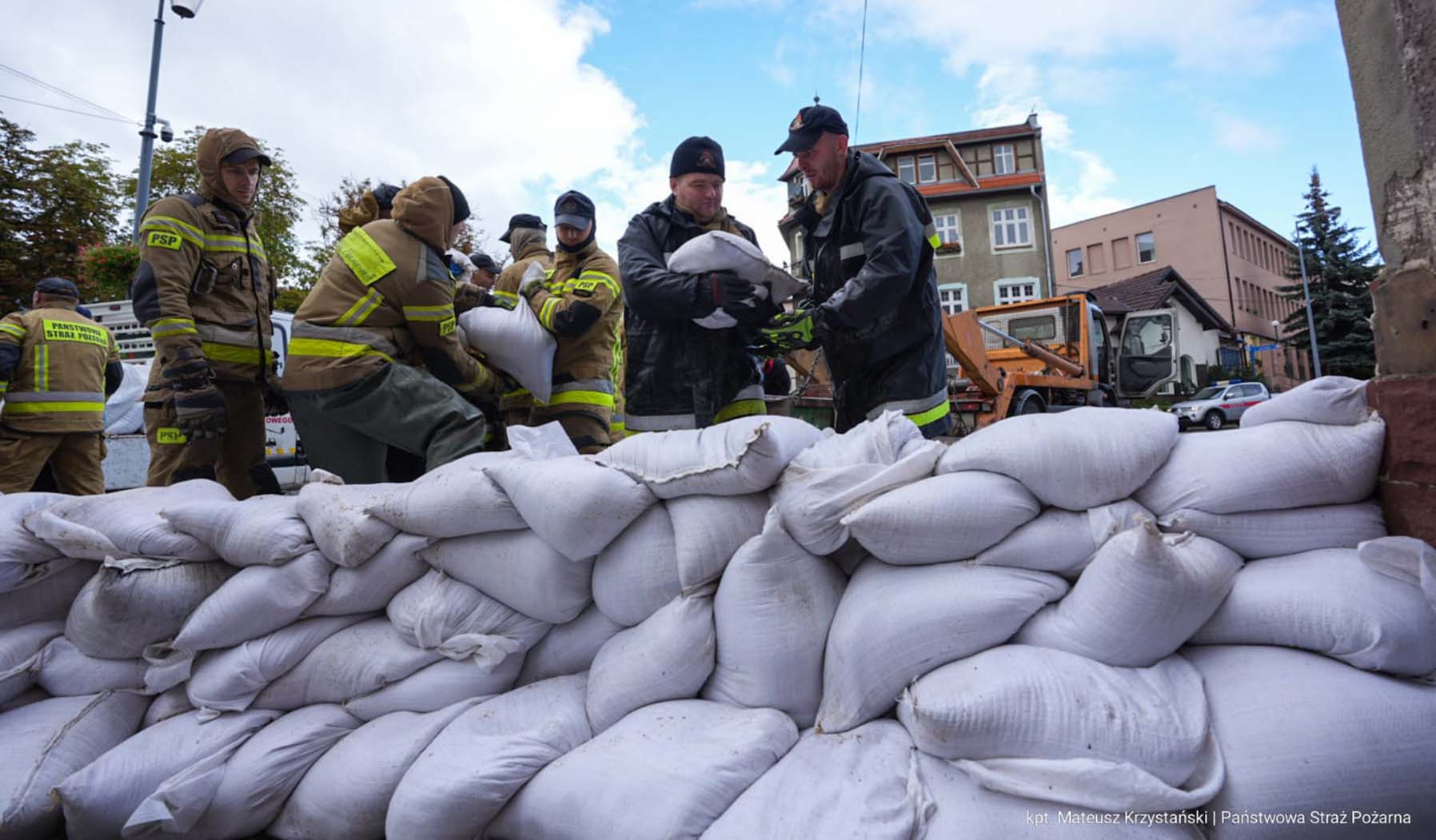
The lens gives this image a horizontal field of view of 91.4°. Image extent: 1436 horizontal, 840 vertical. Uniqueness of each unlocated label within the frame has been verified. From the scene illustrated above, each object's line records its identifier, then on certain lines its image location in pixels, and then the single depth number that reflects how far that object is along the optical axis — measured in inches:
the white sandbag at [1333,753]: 36.3
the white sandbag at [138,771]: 53.2
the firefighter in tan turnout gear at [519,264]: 120.0
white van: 213.0
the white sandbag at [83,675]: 62.3
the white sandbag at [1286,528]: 43.8
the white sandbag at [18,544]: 62.0
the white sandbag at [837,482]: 48.2
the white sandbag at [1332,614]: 38.1
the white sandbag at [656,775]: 42.4
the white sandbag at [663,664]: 50.2
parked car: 649.0
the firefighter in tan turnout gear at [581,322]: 109.5
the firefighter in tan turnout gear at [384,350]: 90.4
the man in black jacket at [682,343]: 104.0
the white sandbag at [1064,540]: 44.5
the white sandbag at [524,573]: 55.6
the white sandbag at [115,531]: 60.7
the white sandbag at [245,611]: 58.3
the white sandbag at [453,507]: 56.9
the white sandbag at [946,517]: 45.4
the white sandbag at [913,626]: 43.8
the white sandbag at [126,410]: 228.1
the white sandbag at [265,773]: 53.5
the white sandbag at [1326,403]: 45.3
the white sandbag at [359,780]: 51.1
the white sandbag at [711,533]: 51.3
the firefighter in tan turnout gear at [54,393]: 150.9
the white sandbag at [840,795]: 38.8
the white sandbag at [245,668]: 58.2
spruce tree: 885.2
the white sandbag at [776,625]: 47.8
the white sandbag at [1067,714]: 37.6
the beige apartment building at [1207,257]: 1216.8
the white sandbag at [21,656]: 61.2
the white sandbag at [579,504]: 52.2
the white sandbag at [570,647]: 57.9
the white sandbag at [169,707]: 60.6
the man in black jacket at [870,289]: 87.7
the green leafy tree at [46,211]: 449.4
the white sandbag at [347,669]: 58.0
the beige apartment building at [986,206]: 980.6
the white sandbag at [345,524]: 58.3
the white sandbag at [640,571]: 53.2
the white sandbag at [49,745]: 53.3
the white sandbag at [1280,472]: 43.2
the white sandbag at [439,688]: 56.4
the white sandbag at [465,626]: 56.2
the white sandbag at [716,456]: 51.1
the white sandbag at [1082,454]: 45.1
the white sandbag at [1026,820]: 36.5
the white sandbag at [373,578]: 60.4
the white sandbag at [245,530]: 59.7
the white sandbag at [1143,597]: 38.6
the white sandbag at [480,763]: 46.3
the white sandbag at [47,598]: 64.4
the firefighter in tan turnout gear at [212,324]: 100.3
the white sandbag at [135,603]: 58.5
